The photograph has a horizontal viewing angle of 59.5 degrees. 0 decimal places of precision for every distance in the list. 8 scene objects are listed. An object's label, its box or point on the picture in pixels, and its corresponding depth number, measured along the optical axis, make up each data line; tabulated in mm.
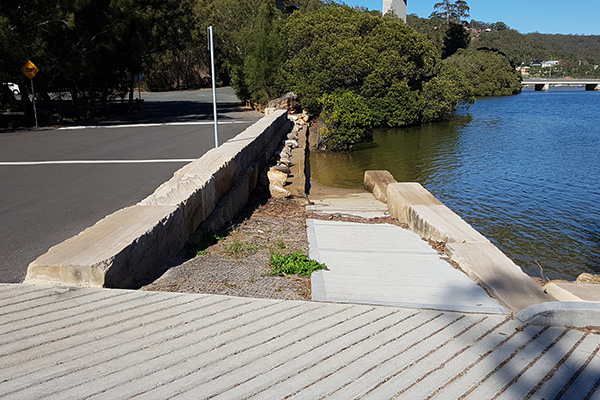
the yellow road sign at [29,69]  17062
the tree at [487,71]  64812
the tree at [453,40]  78875
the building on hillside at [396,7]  53844
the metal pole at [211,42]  8141
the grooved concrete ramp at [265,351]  2945
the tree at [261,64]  26422
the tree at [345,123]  23062
